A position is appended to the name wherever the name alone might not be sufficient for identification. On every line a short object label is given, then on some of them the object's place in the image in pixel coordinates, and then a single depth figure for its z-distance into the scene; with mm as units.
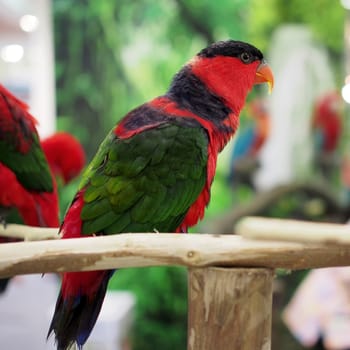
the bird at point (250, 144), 2535
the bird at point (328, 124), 2502
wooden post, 898
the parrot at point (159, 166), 957
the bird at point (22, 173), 1126
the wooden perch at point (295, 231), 846
